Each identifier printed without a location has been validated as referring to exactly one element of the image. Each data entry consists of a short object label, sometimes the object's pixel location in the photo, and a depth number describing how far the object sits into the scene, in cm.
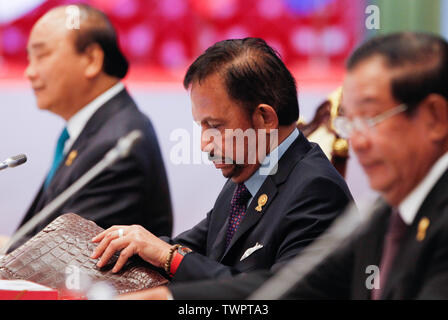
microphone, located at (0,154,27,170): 422
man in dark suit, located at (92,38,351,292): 414
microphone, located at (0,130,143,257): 544
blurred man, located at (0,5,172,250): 591
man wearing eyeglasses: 292
